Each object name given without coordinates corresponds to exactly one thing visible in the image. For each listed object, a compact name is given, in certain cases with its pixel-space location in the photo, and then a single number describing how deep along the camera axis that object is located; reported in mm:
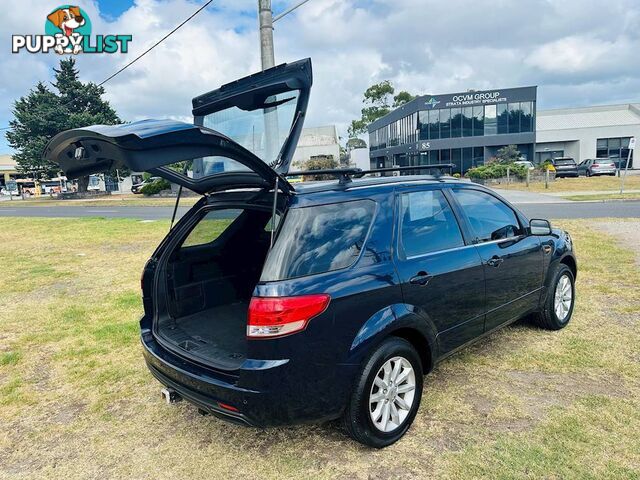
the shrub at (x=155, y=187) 34656
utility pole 8055
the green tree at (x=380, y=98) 75206
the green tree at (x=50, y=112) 41656
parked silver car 34125
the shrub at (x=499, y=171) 31375
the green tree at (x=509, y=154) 41156
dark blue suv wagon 2600
